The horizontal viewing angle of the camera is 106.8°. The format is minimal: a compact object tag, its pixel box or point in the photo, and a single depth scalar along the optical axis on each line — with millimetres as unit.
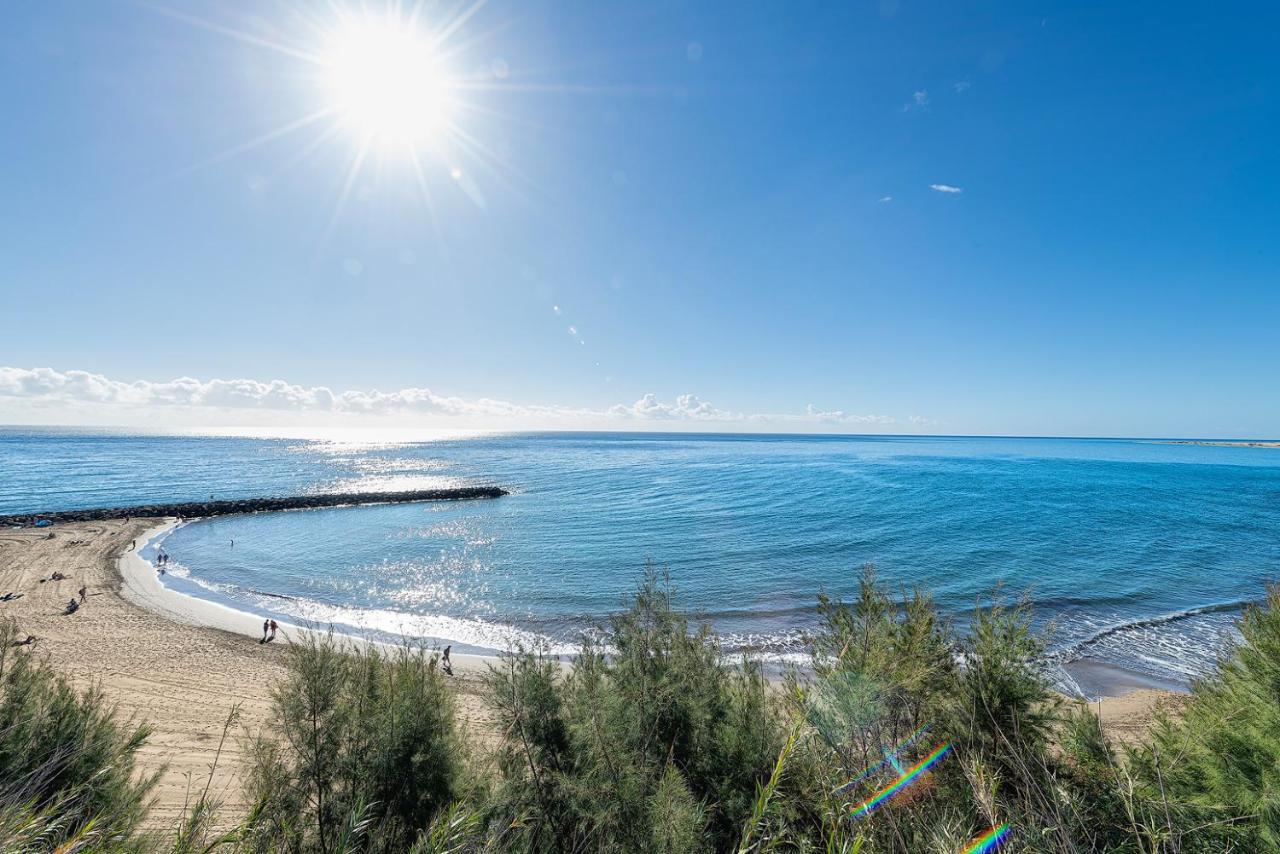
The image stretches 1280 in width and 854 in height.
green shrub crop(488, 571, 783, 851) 5656
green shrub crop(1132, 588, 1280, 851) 5555
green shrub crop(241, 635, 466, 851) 6016
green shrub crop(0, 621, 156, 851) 5453
